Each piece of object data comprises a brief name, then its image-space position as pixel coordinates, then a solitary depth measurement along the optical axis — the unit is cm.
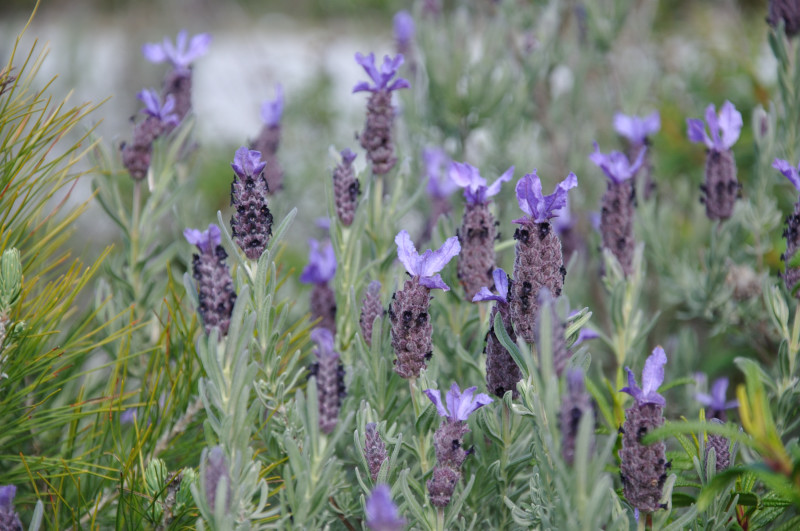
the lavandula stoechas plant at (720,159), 111
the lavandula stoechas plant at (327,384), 105
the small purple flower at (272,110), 116
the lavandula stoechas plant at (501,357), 104
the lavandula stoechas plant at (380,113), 109
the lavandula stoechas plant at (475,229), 107
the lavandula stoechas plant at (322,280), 111
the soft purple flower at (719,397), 109
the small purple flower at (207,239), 106
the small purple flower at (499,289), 104
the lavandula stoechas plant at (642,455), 102
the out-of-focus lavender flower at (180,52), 115
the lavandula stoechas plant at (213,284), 105
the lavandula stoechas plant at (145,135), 112
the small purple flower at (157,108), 111
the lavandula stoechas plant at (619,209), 111
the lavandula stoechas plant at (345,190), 109
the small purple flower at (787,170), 106
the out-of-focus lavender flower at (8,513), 104
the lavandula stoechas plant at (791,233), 107
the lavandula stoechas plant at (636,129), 115
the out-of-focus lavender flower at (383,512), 98
